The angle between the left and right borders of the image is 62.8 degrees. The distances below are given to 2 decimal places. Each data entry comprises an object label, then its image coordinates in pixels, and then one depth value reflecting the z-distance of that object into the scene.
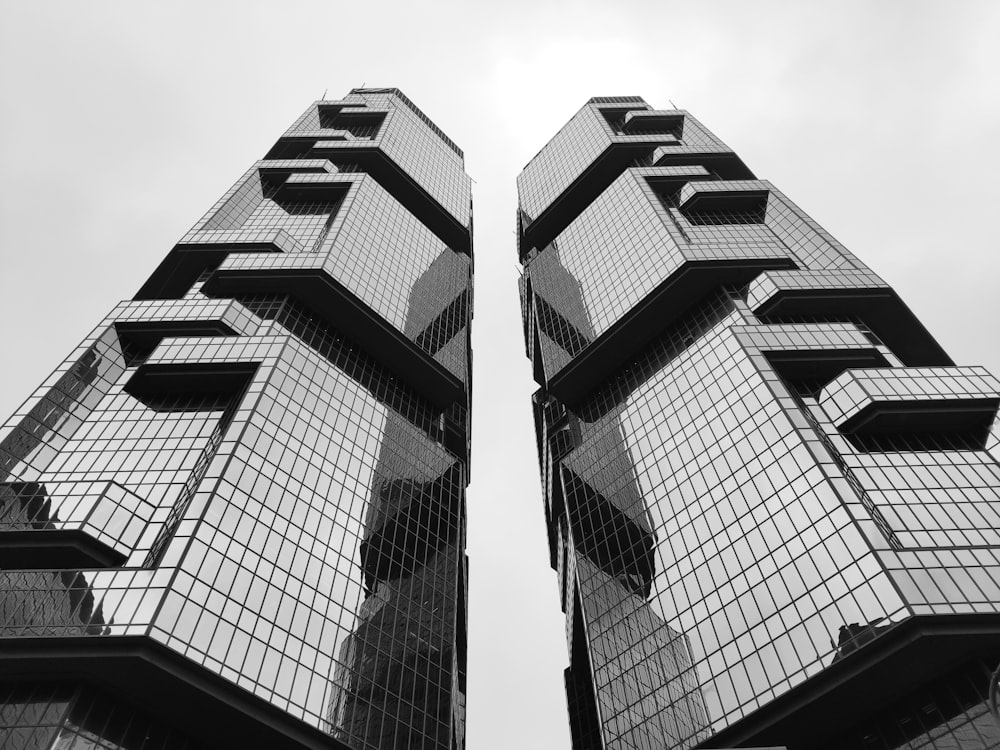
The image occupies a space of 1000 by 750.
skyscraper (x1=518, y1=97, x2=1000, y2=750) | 43.38
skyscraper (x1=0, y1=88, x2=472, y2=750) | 39.38
